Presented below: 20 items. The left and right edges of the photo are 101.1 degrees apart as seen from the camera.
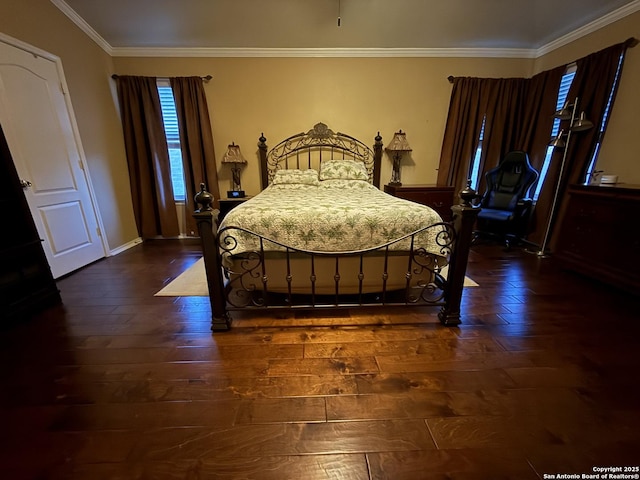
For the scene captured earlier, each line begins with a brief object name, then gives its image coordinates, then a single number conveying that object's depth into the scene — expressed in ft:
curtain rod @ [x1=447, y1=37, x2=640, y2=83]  8.29
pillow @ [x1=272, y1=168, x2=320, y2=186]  11.47
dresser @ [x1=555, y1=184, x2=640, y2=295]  7.02
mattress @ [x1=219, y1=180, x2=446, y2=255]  6.00
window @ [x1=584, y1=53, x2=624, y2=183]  8.73
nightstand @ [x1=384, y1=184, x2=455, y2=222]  11.60
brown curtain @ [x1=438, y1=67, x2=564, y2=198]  11.46
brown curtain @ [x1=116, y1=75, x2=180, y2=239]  11.61
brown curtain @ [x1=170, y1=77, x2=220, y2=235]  11.68
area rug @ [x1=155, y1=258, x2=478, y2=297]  7.61
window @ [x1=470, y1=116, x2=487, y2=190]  12.53
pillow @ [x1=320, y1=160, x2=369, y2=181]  11.61
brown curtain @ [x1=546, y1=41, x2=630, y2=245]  8.79
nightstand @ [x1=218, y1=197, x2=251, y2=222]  11.73
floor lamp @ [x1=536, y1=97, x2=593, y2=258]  8.95
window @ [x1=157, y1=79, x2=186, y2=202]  11.96
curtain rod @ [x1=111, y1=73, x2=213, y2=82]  11.80
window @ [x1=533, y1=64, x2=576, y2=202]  10.32
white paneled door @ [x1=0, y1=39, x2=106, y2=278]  7.62
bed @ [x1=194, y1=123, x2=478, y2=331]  5.73
